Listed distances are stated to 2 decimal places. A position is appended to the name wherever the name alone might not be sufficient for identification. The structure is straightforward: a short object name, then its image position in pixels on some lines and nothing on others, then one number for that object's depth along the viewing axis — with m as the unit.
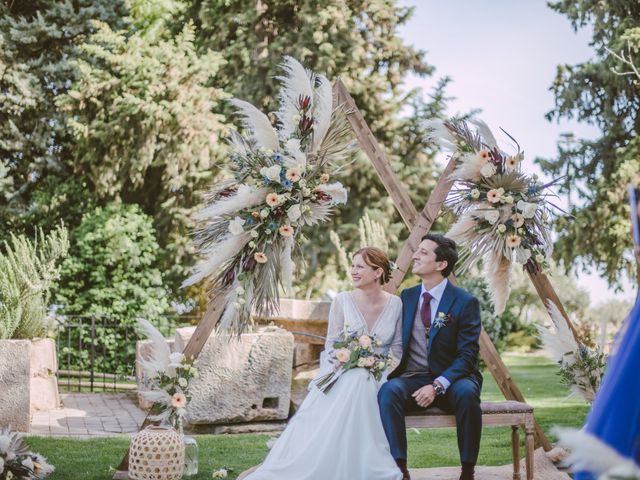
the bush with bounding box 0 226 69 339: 8.12
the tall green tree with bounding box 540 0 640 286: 16.06
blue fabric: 2.57
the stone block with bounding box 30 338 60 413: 9.09
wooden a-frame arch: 5.78
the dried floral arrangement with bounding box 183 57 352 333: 5.21
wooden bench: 4.88
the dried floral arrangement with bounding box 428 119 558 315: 5.75
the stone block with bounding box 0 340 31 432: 7.48
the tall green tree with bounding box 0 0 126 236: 15.13
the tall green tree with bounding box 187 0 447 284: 16.25
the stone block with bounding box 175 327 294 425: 7.84
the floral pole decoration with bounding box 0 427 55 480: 4.81
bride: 4.56
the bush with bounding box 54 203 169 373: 13.82
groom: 4.73
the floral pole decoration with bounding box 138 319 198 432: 5.28
